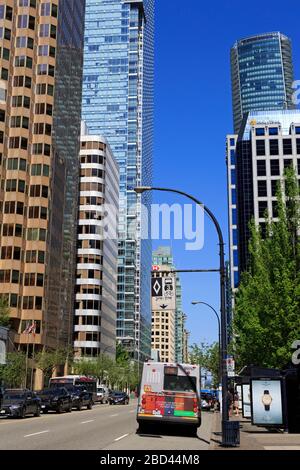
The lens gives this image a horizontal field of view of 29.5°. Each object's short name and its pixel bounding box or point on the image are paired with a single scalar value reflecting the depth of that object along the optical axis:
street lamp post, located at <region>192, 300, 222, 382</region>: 45.28
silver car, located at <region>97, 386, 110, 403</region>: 63.63
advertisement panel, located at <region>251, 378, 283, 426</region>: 23.20
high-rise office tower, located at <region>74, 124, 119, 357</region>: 108.44
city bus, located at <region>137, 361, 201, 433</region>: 20.69
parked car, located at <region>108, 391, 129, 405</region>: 60.88
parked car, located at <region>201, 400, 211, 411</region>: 52.82
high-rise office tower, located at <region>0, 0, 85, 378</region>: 79.38
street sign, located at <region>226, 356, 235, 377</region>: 24.53
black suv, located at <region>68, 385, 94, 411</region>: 40.25
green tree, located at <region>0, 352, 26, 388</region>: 48.77
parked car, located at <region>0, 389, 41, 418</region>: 28.58
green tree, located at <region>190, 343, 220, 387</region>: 84.84
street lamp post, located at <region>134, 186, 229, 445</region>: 18.45
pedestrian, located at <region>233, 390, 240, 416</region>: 42.17
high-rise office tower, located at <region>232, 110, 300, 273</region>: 128.75
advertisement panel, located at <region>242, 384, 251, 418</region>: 29.84
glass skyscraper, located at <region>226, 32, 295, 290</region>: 138.12
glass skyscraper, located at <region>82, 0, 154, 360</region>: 193.38
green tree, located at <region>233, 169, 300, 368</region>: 31.11
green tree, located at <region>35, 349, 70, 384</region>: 73.94
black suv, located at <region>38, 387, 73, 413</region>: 34.81
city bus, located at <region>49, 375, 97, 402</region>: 51.46
